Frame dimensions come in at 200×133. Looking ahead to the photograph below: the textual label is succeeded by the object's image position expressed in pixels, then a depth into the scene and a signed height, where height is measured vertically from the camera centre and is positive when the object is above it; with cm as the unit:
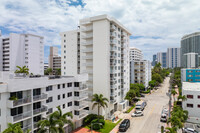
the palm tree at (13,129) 1508 -736
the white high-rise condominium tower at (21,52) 8125 +910
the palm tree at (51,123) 1998 -894
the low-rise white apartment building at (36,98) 1936 -589
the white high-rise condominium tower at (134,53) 12981 +1304
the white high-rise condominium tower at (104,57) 4153 +308
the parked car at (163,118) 3791 -1504
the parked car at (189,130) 3115 -1533
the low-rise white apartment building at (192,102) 3919 -1095
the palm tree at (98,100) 3579 -921
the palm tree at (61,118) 2137 -897
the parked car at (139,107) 4645 -1441
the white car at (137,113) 4243 -1542
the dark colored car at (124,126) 3219 -1495
